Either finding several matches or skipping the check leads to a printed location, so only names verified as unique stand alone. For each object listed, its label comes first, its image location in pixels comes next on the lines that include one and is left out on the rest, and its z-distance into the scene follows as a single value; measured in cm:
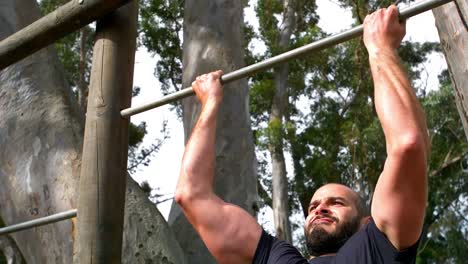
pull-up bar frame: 169
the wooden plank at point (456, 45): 220
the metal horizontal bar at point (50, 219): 204
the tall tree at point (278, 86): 1121
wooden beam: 202
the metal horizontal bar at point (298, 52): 156
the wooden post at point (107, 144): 191
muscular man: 144
